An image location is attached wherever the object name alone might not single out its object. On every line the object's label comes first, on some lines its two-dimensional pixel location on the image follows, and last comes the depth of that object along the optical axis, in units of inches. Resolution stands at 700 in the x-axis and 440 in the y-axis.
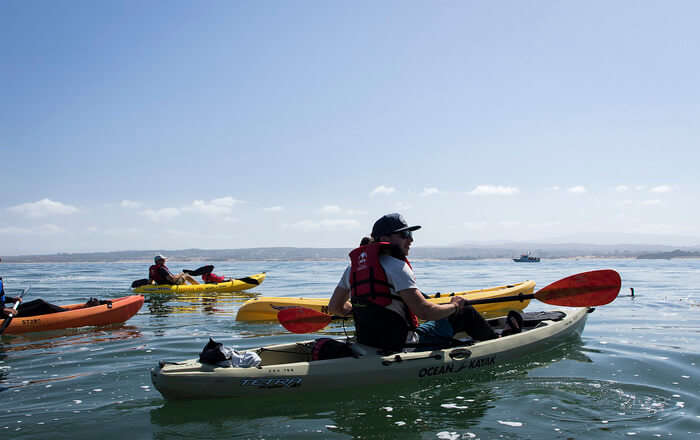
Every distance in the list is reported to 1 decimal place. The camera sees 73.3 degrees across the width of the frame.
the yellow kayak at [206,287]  644.7
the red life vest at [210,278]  709.0
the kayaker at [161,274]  644.7
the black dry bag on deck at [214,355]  185.5
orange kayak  361.1
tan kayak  177.6
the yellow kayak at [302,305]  419.5
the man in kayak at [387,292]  180.9
